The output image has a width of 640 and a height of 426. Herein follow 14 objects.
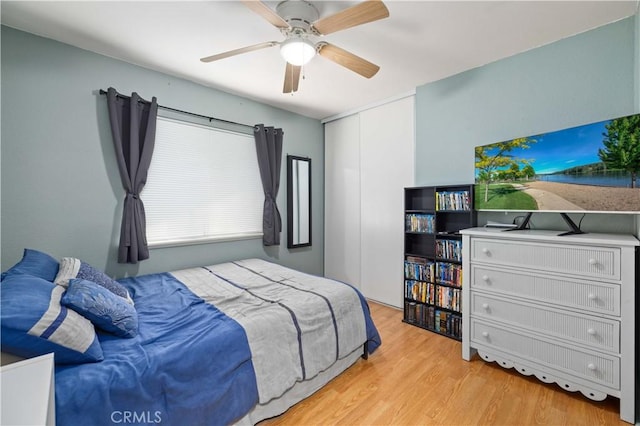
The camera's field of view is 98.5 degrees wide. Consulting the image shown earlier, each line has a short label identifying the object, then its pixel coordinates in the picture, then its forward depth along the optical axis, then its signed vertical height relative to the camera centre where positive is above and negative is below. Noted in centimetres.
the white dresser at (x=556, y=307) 168 -69
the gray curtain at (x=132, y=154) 253 +54
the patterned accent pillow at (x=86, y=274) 180 -42
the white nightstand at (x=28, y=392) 80 -57
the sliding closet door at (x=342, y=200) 396 +15
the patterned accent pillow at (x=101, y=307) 139 -51
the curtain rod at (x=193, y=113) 254 +108
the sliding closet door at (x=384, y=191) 340 +25
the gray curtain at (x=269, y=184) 359 +35
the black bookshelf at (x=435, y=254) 271 -48
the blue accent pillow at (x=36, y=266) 159 -33
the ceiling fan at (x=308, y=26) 153 +113
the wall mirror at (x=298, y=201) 394 +14
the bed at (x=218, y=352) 122 -77
